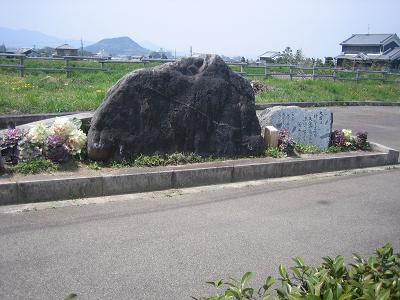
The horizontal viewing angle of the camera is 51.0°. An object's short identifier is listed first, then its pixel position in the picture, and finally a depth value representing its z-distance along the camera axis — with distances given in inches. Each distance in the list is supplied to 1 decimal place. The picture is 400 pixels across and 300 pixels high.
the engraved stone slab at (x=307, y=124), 321.4
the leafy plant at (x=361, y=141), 339.9
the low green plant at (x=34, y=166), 216.1
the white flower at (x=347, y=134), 334.6
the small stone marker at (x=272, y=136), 298.0
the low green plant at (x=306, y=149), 309.9
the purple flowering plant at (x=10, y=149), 224.4
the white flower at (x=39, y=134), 229.1
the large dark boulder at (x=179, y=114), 243.3
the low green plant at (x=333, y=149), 319.8
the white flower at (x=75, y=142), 237.7
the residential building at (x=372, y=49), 1730.9
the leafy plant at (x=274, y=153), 290.7
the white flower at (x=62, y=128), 238.5
